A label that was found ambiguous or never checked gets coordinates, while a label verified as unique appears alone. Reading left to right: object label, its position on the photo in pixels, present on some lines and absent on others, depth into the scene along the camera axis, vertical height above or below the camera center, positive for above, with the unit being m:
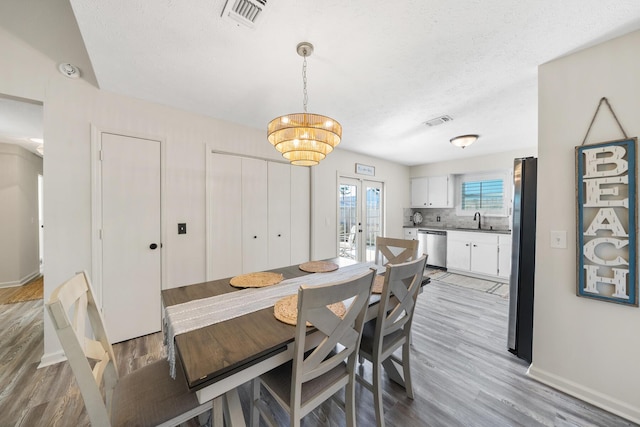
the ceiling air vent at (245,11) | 1.29 +1.13
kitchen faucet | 4.93 -0.10
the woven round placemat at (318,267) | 2.07 -0.51
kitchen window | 4.67 +0.39
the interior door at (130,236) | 2.27 -0.26
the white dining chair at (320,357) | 0.94 -0.67
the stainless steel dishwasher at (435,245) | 4.94 -0.72
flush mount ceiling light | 3.29 +1.02
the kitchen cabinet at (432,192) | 5.16 +0.46
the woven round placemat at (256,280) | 1.67 -0.52
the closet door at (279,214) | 3.37 -0.04
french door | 4.43 -0.10
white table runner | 1.15 -0.55
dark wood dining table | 0.85 -0.56
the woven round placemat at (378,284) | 1.57 -0.52
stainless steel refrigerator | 2.04 -0.40
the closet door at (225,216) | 2.84 -0.07
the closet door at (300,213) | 3.62 -0.03
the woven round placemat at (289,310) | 1.19 -0.53
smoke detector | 1.99 +1.19
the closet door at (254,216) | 3.12 -0.07
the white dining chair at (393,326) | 1.29 -0.71
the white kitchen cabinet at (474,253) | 4.25 -0.77
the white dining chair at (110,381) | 0.82 -0.82
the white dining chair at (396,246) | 2.24 -0.38
